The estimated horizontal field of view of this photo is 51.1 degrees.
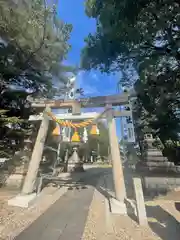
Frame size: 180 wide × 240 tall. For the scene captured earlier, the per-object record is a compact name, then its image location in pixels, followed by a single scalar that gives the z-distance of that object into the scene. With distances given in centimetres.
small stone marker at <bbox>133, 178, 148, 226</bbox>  420
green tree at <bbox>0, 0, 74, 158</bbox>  729
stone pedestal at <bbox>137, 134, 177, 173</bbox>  747
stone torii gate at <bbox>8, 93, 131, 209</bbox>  558
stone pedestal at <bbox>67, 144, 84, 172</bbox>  1443
